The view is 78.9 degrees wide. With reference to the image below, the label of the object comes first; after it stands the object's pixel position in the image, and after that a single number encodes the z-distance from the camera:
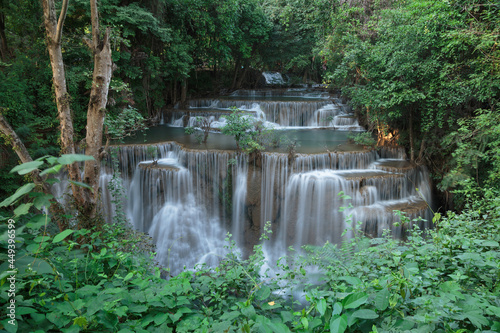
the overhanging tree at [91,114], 4.34
